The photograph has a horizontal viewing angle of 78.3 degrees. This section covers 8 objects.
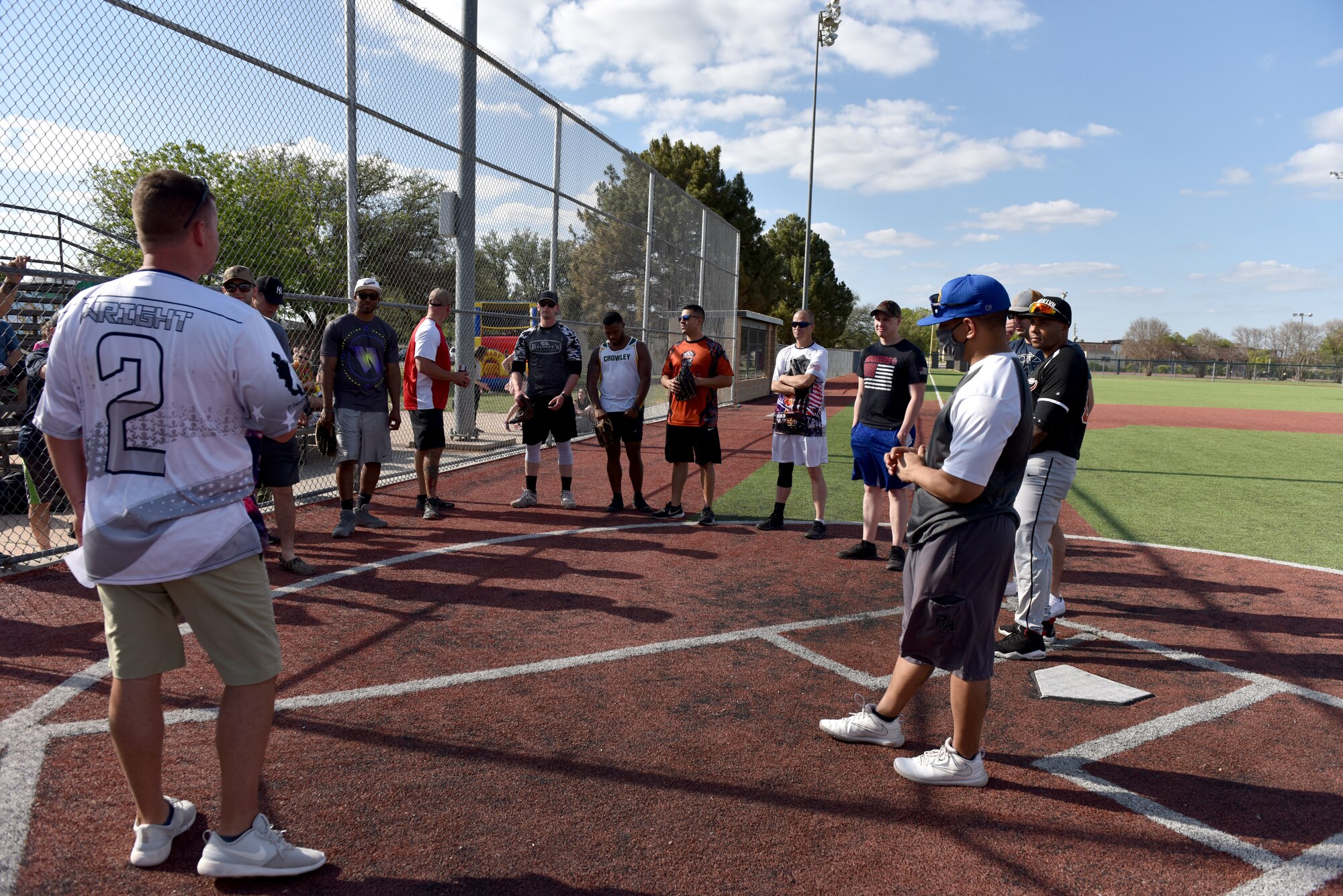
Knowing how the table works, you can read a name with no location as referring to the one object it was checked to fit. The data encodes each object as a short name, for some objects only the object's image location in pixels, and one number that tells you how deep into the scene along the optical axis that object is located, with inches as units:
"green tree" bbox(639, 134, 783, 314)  1750.7
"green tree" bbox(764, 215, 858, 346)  2330.2
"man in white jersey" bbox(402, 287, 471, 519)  312.2
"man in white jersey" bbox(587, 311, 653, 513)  331.6
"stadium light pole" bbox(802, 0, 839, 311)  1149.1
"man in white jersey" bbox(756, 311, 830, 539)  294.0
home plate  163.0
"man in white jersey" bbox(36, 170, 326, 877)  91.0
